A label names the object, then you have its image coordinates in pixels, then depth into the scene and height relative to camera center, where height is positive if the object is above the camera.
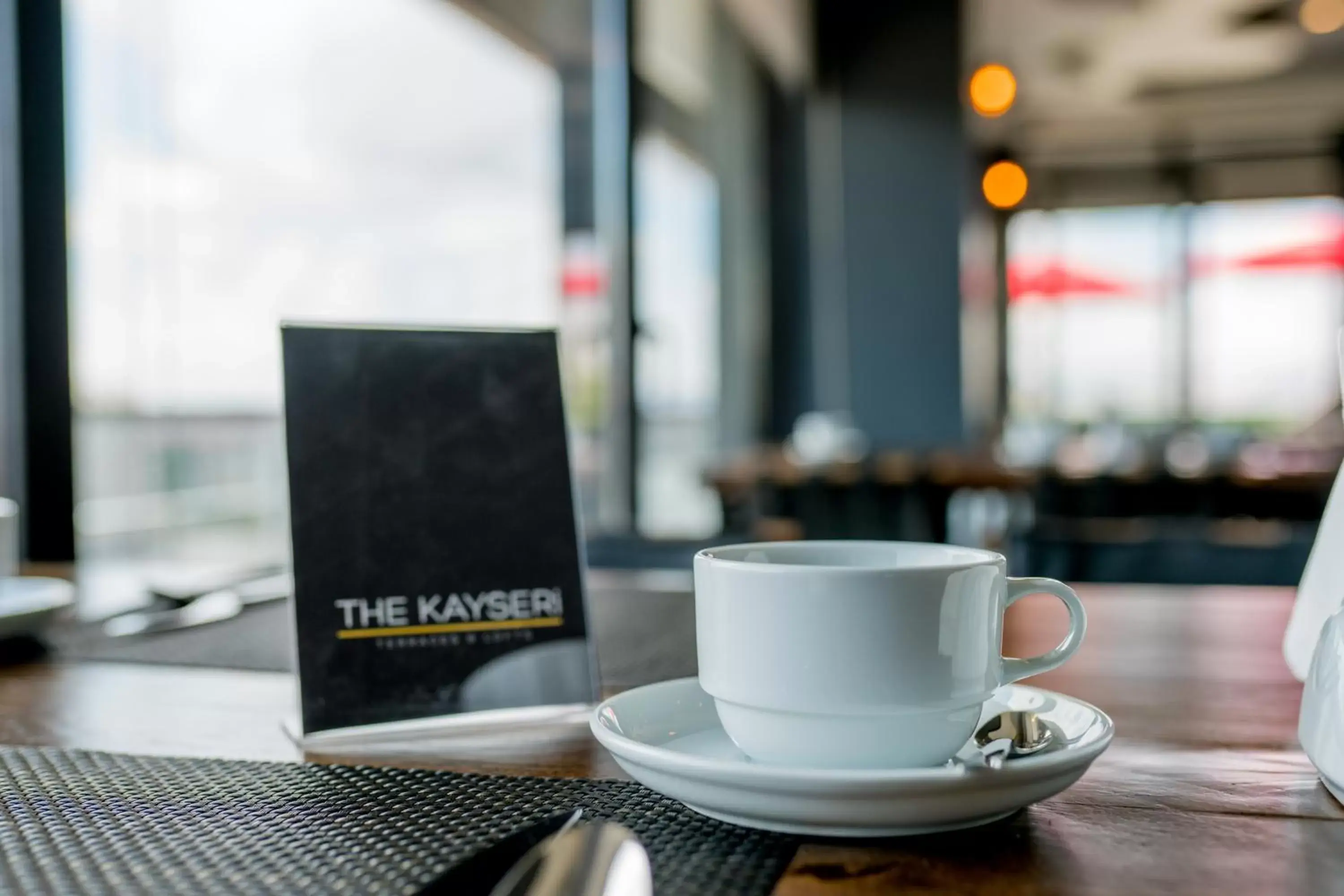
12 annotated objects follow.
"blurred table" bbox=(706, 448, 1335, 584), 3.53 -0.21
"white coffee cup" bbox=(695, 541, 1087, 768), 0.39 -0.08
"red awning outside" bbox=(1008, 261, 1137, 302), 9.33 +1.25
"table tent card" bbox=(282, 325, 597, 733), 0.58 -0.04
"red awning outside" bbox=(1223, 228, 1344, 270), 8.79 +1.33
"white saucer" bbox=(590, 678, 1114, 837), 0.36 -0.12
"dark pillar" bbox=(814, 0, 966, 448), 5.35 +1.09
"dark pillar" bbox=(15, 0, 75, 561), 1.60 +0.26
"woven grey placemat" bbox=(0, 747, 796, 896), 0.37 -0.14
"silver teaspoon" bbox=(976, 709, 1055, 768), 0.43 -0.12
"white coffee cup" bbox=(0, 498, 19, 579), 0.84 -0.06
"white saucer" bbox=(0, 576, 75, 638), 0.78 -0.11
